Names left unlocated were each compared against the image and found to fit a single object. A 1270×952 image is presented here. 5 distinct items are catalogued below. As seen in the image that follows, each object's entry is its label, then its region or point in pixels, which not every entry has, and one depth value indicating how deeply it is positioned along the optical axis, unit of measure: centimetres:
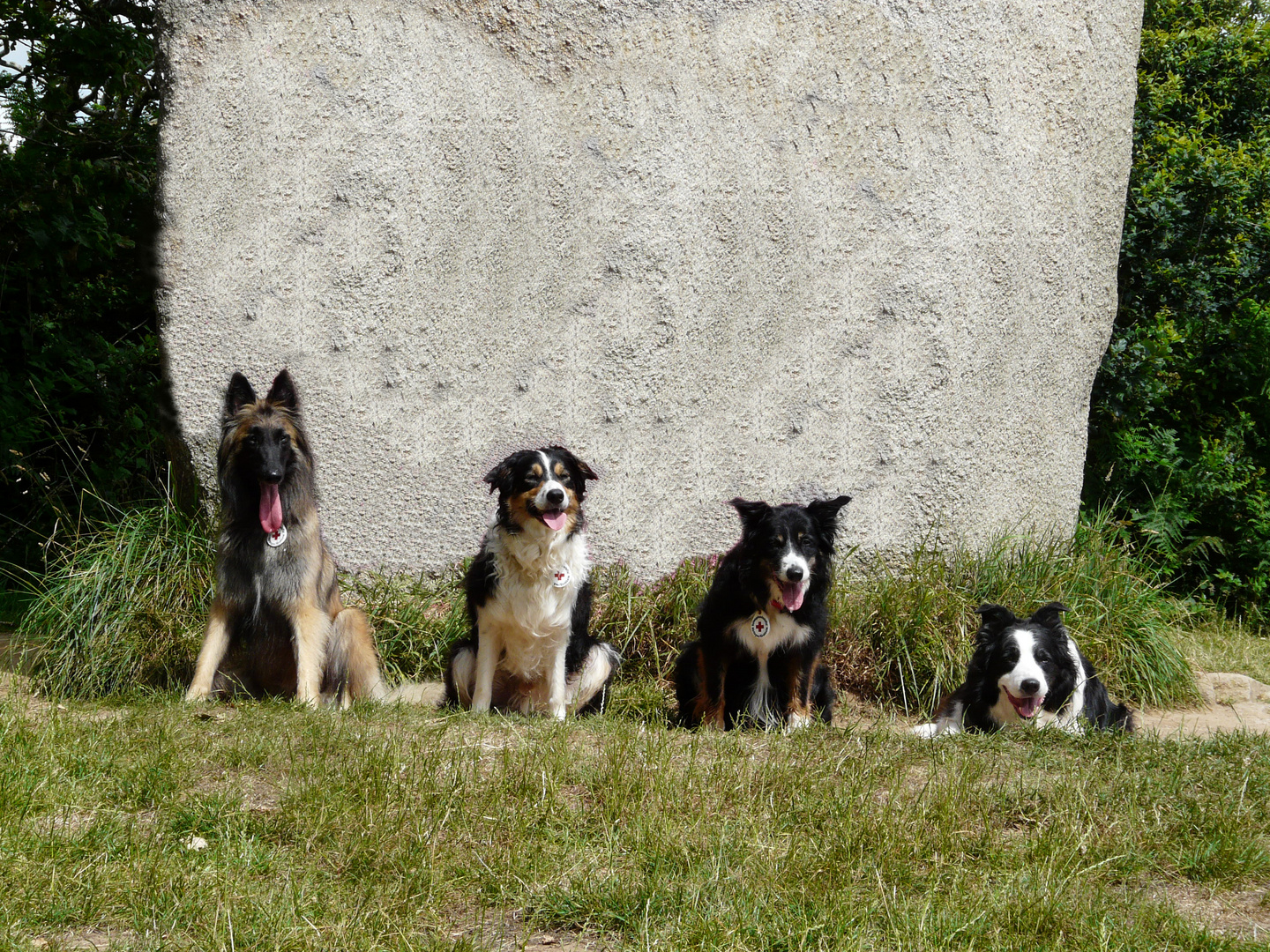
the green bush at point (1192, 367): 902
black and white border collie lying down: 530
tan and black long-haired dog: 557
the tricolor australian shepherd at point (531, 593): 559
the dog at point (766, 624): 548
